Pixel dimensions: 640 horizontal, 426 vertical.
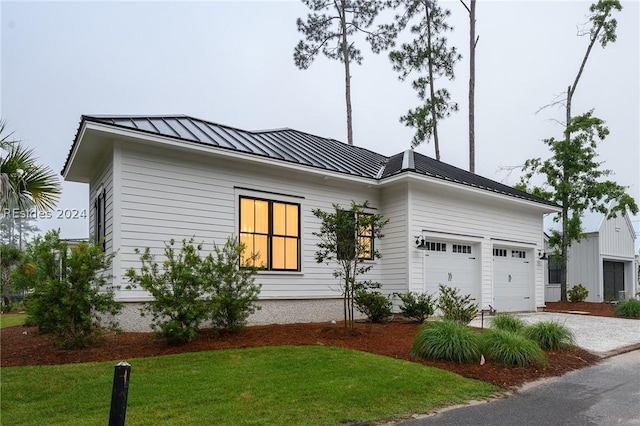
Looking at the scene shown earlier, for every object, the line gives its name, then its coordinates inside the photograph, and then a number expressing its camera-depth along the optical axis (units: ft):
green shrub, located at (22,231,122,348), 25.76
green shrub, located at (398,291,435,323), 39.55
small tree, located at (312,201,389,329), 30.94
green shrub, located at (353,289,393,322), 39.01
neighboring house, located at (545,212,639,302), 80.84
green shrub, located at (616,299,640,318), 52.11
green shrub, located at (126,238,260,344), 27.25
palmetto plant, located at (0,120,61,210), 33.32
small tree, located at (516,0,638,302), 67.77
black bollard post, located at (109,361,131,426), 10.95
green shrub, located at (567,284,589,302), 72.79
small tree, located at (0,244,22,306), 75.27
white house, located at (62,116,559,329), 32.22
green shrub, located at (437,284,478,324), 34.58
